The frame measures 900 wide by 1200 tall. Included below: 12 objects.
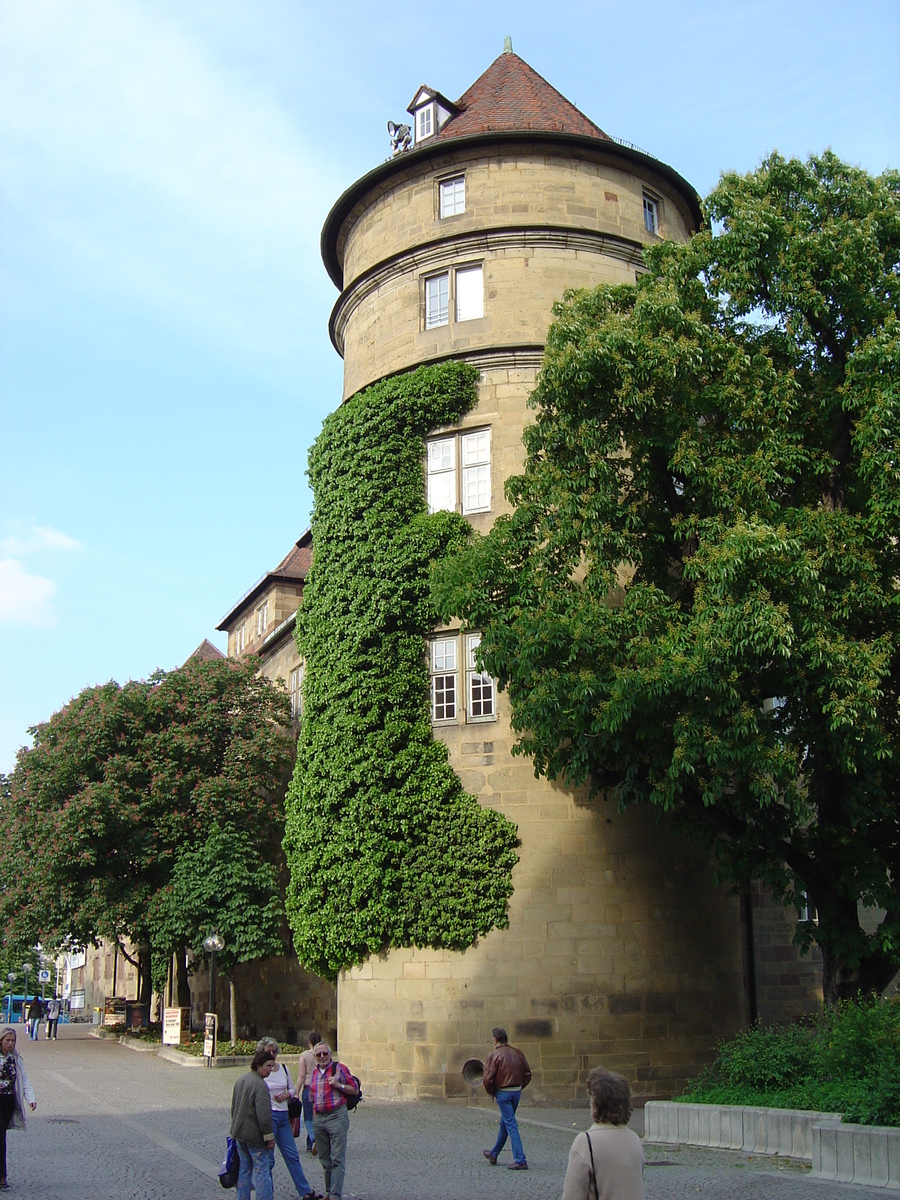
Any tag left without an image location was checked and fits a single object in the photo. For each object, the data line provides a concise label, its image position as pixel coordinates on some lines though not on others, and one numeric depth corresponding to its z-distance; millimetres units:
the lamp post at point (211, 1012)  26406
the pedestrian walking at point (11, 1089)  12172
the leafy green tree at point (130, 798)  29500
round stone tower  19141
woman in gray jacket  9625
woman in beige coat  5426
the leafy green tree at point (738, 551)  15422
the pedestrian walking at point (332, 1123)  10867
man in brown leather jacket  13242
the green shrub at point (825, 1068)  12188
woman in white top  10797
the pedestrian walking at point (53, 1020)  43094
